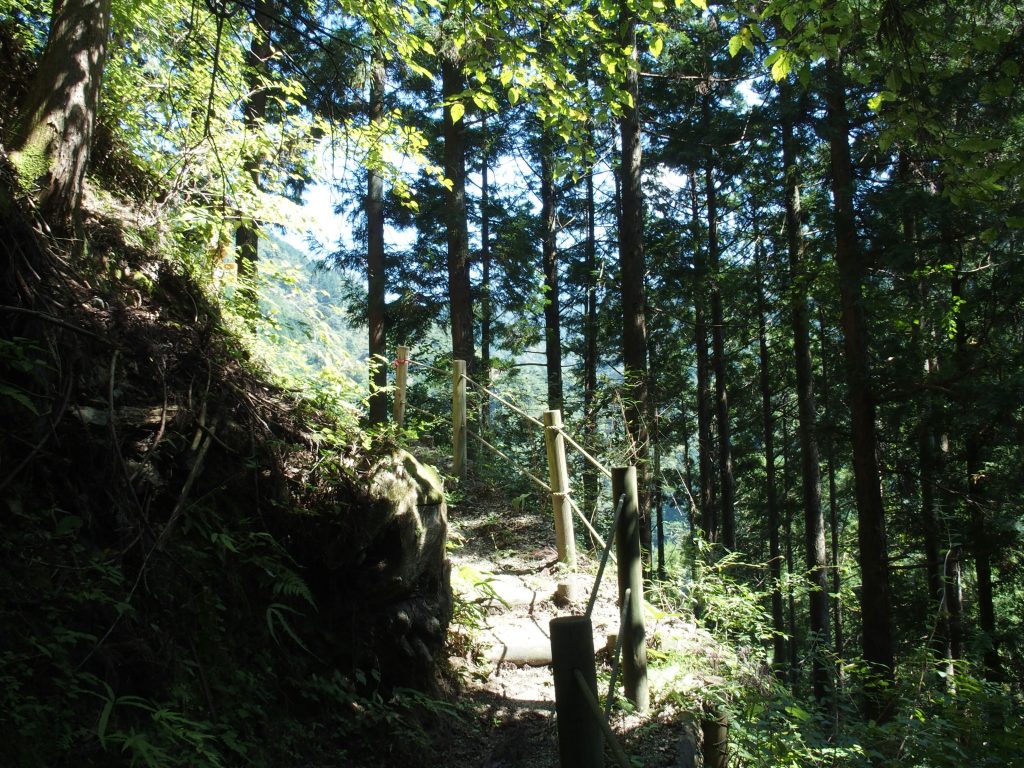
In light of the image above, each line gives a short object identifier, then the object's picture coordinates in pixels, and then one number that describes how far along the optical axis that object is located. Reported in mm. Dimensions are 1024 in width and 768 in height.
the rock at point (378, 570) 3664
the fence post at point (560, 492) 6109
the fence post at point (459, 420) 8602
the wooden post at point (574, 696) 2237
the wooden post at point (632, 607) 4004
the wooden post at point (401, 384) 8562
